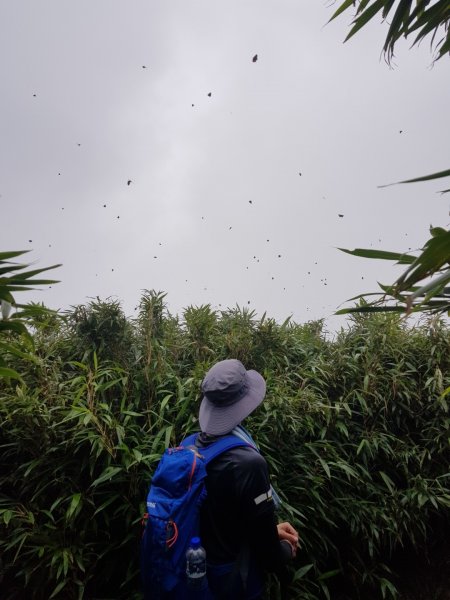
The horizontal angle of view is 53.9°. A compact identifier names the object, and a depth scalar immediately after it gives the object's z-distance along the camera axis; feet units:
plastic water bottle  4.38
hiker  4.44
